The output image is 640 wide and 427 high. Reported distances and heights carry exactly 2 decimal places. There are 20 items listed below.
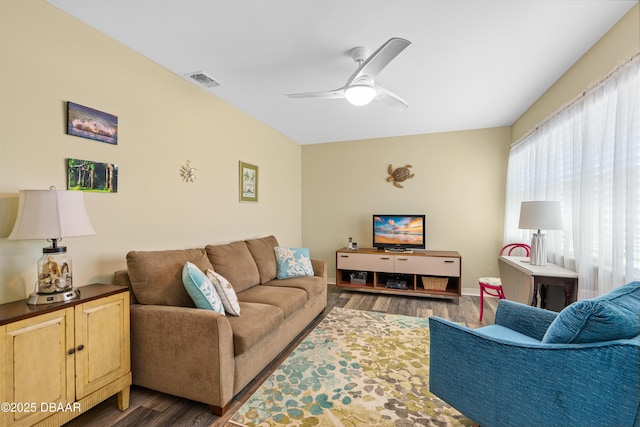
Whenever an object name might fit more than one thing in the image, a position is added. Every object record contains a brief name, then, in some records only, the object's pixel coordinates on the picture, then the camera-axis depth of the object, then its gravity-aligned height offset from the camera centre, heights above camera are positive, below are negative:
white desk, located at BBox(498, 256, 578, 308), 2.29 -0.58
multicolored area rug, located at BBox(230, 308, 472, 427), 1.75 -1.31
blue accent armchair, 0.99 -0.66
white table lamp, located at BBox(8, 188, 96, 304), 1.46 -0.12
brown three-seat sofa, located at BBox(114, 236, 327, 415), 1.75 -0.86
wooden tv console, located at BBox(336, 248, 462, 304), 4.05 -0.92
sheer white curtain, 1.72 +0.29
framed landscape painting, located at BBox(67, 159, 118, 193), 1.88 +0.23
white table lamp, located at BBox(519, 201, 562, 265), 2.49 -0.05
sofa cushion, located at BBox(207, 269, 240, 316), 2.12 -0.67
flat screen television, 4.45 -0.33
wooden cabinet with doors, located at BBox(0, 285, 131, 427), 1.29 -0.81
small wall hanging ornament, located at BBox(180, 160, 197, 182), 2.75 +0.37
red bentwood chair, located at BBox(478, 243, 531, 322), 3.30 -0.84
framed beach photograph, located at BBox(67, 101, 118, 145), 1.87 +0.60
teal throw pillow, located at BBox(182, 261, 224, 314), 1.98 -0.59
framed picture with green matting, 3.63 +0.37
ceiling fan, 1.80 +1.04
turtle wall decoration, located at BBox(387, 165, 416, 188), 4.71 +0.65
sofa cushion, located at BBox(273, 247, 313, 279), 3.45 -0.67
